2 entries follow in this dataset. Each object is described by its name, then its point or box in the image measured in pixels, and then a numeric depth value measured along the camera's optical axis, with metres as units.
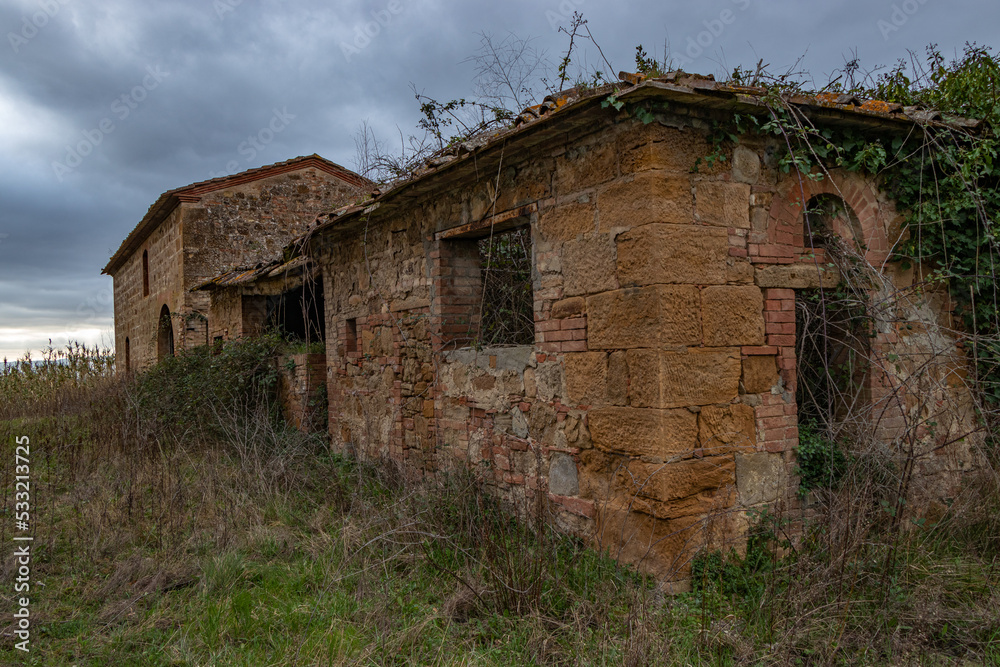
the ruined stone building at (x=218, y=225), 12.70
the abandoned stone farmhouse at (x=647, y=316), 3.81
